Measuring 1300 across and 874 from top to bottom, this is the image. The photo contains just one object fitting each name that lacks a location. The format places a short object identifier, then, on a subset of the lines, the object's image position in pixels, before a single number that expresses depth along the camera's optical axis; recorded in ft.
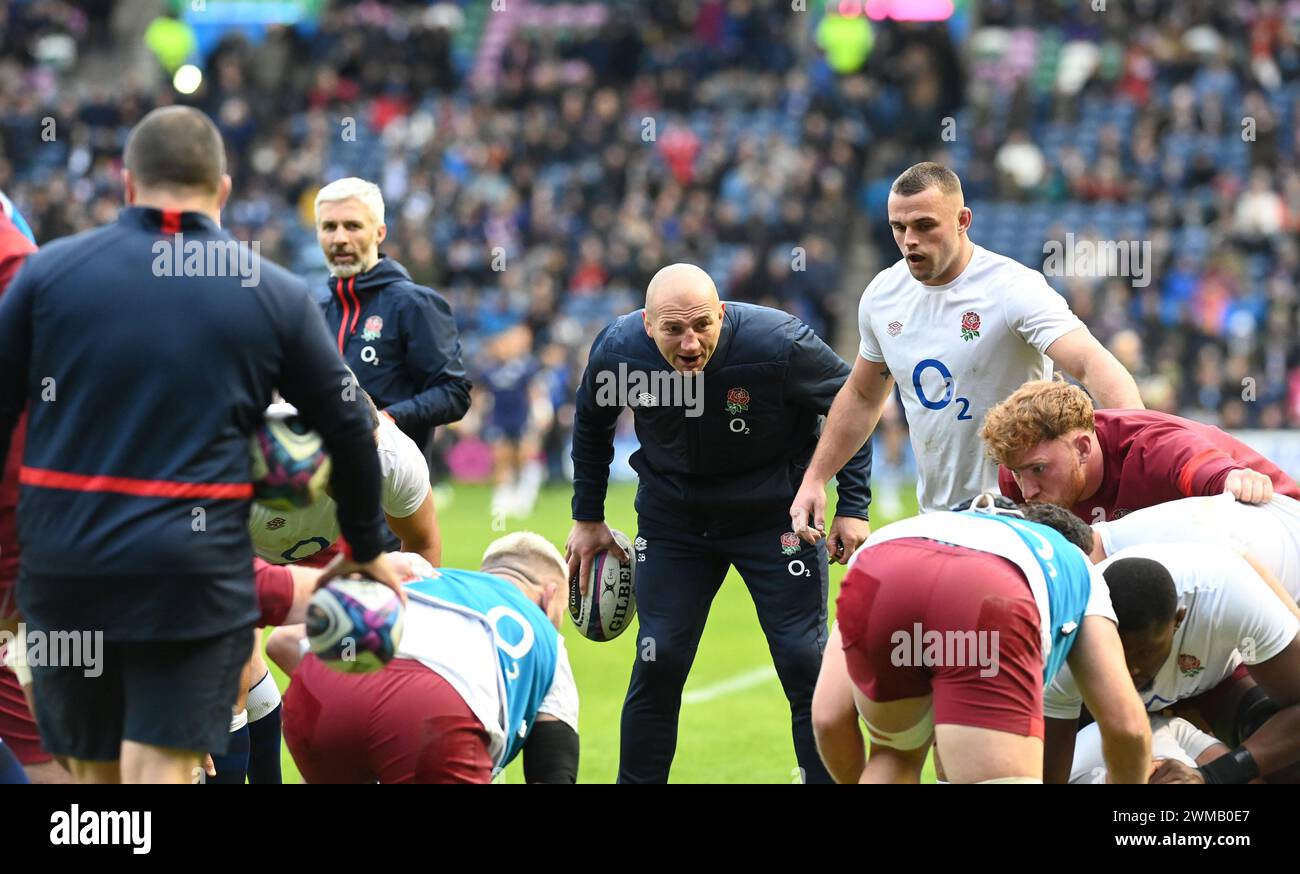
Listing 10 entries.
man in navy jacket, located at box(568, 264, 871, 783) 42.75
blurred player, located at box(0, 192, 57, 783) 31.35
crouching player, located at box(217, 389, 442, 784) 41.98
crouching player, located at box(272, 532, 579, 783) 30.86
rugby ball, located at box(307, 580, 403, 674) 28.89
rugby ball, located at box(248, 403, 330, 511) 28.27
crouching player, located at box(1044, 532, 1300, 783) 33.19
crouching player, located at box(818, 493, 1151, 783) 29.50
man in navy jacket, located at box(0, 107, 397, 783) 26.96
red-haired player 36.37
